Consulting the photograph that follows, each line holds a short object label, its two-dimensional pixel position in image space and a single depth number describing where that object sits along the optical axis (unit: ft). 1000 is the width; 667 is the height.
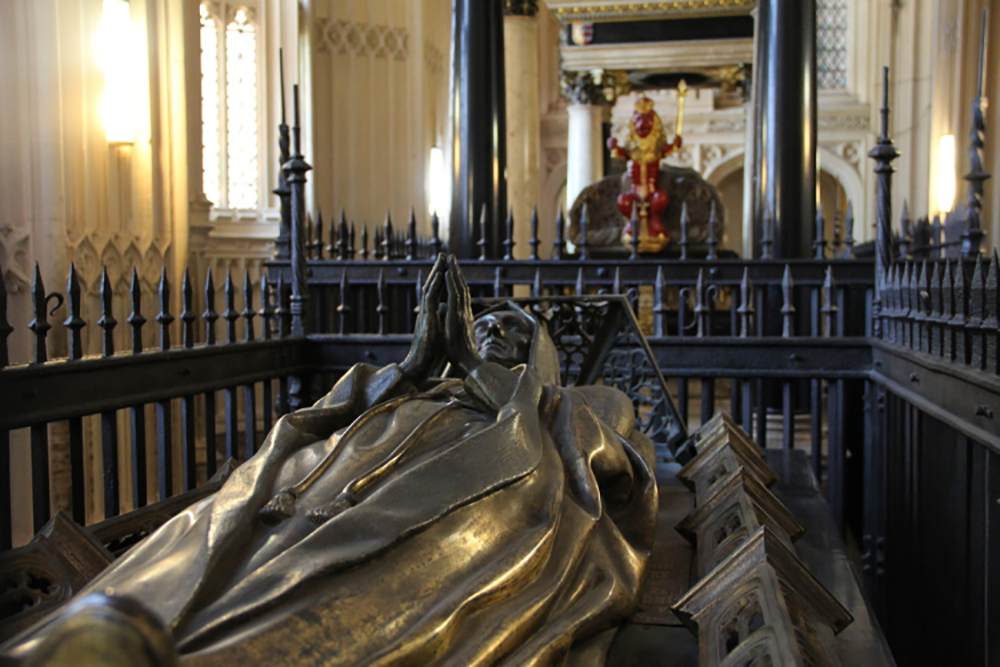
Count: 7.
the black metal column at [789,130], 20.16
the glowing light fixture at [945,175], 33.47
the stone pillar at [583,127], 48.91
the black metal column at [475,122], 22.62
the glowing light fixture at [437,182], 37.19
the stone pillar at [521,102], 40.57
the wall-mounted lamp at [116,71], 21.21
